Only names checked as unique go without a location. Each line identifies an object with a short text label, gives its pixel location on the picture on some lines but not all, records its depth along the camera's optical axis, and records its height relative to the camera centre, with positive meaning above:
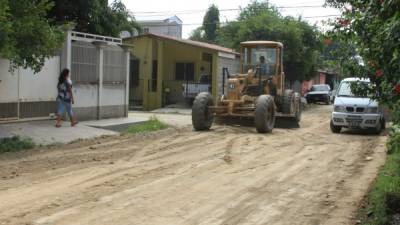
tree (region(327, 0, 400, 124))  5.45 +0.56
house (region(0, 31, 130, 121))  16.17 +0.07
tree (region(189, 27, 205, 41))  71.55 +7.09
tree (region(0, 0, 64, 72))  12.50 +1.10
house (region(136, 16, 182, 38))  65.31 +6.98
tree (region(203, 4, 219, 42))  65.69 +7.50
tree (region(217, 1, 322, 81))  34.44 +3.29
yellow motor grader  18.27 -0.21
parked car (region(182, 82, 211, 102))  30.25 -0.07
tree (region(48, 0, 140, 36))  20.27 +2.58
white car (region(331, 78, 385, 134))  18.19 -0.71
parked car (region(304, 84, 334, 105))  42.16 -0.39
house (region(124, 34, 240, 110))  30.75 +1.16
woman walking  16.78 -0.31
